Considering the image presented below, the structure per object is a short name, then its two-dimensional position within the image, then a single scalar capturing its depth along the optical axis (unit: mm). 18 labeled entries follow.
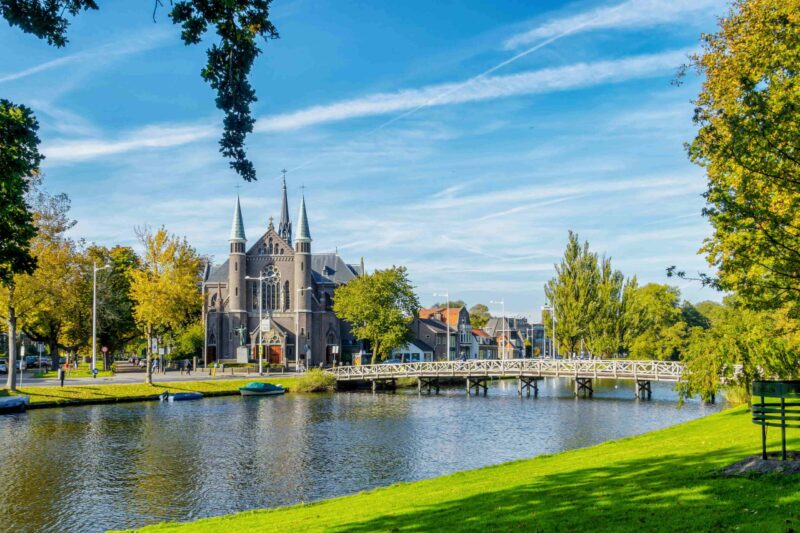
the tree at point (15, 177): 9605
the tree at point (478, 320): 156000
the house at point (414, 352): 101462
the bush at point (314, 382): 63719
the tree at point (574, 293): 83188
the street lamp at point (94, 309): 55906
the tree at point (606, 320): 82062
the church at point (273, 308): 88438
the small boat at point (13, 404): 41675
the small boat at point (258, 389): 58438
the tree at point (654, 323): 73312
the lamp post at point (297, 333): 81250
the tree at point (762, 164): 13586
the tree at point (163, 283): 57438
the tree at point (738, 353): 29484
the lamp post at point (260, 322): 72012
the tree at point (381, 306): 79125
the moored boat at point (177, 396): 52562
